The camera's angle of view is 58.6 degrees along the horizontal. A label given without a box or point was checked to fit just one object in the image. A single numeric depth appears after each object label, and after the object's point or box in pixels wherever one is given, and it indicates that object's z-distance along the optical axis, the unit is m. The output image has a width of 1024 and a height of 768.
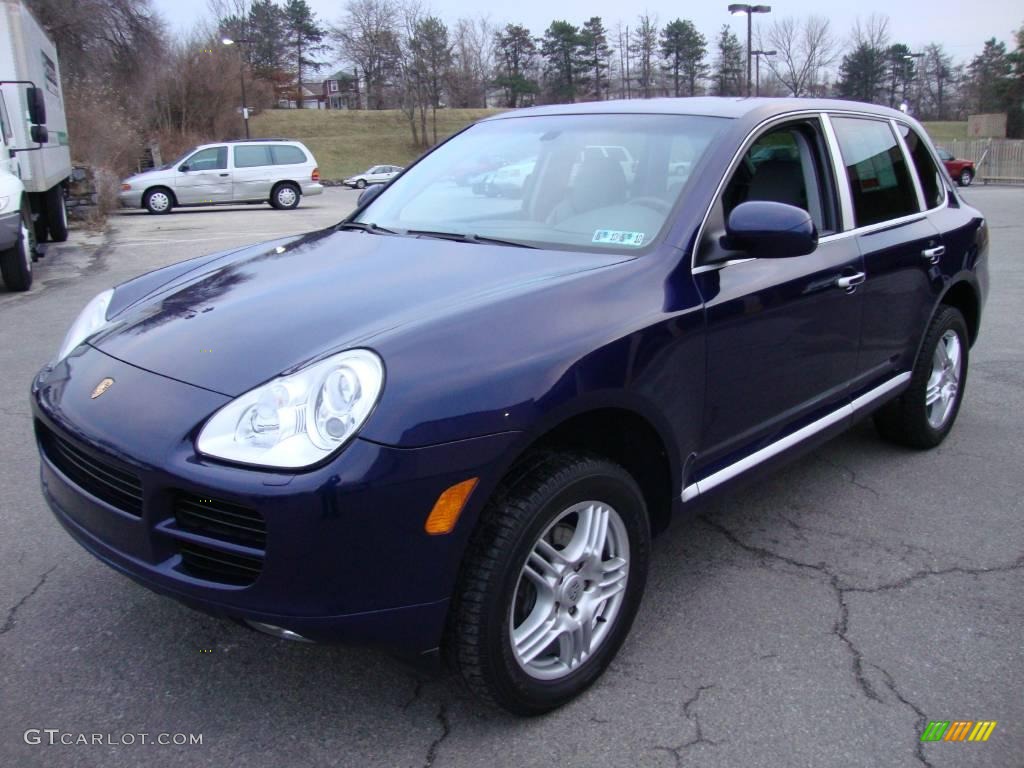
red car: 34.17
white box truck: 10.33
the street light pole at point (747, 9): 29.19
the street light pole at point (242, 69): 42.04
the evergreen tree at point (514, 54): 68.25
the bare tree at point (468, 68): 65.62
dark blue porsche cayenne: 2.08
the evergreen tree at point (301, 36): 86.94
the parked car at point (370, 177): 40.12
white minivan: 21.19
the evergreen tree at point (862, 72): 62.25
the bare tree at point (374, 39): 66.75
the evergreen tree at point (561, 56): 57.59
